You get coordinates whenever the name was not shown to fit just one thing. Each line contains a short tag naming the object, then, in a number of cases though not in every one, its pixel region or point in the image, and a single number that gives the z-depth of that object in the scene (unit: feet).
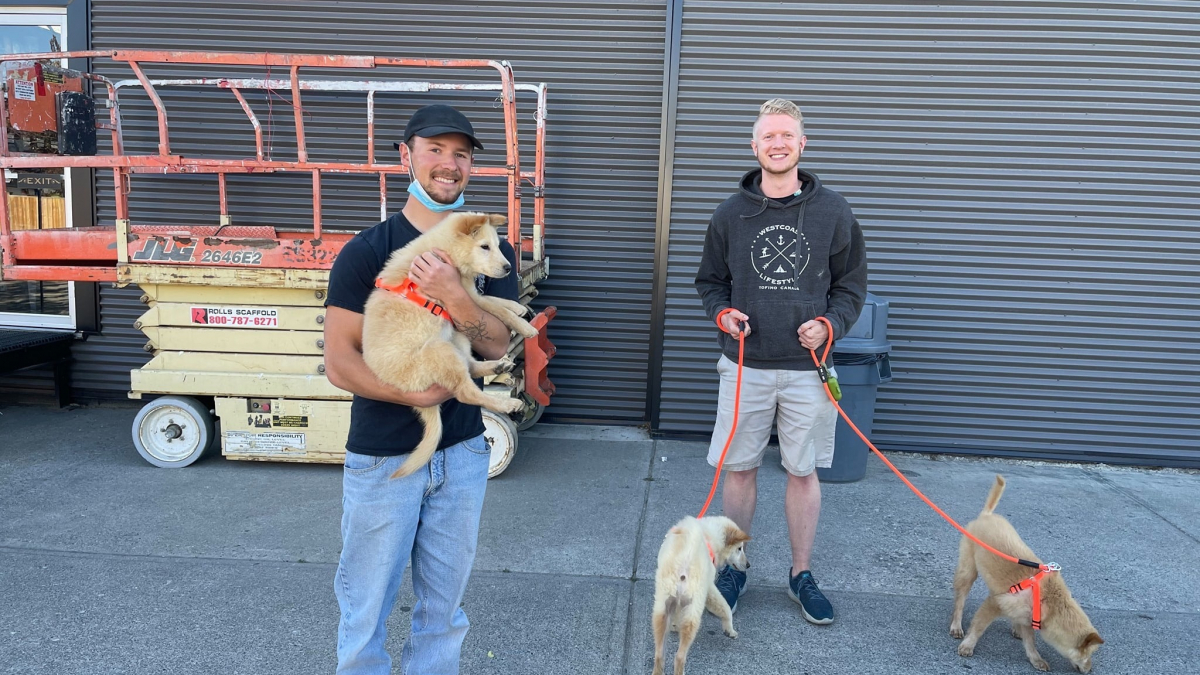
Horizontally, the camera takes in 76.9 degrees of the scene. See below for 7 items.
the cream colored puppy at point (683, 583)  9.29
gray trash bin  16.39
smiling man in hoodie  10.88
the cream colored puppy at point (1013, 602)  9.70
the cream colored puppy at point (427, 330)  7.08
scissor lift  15.49
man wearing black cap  7.04
